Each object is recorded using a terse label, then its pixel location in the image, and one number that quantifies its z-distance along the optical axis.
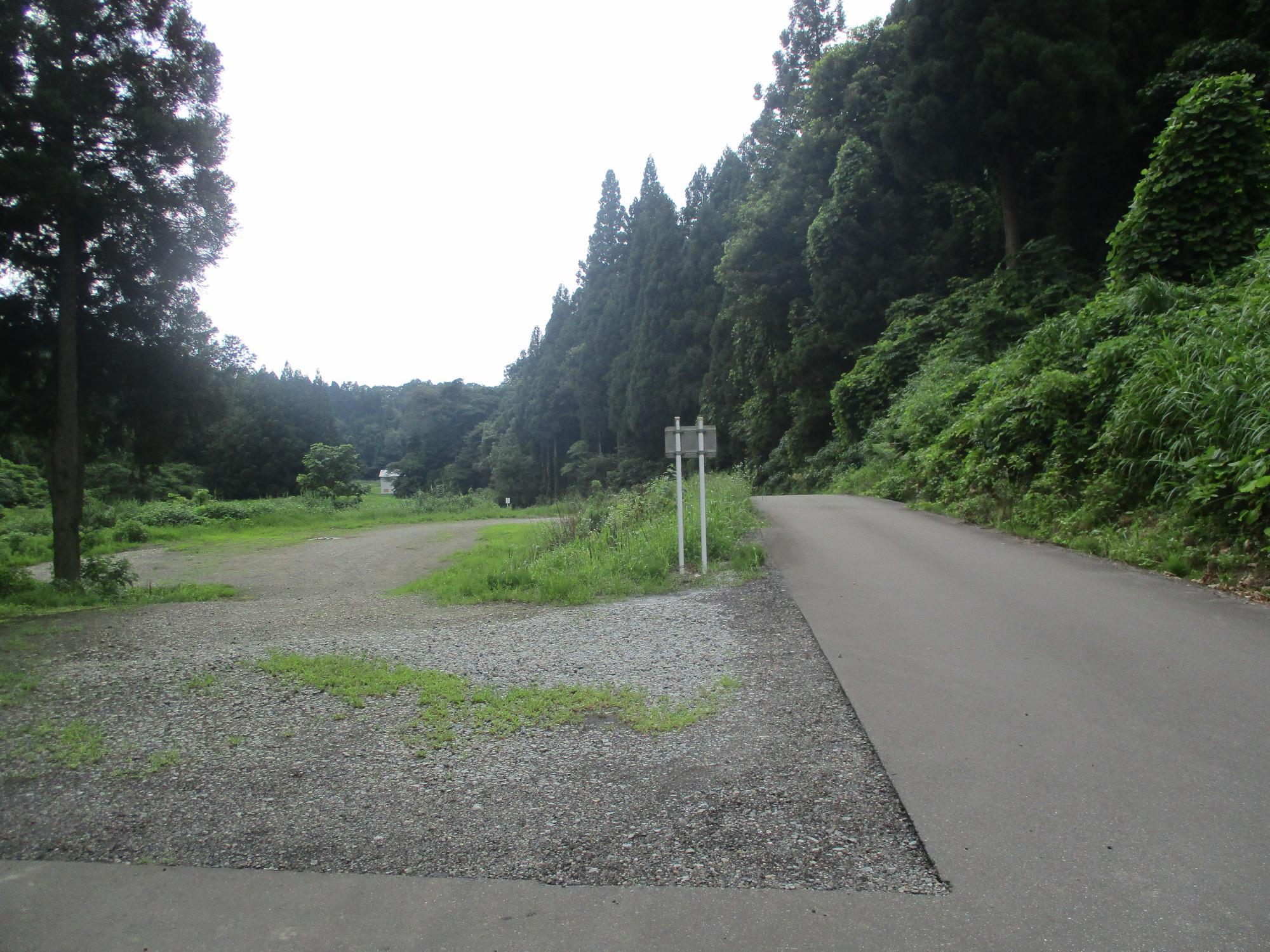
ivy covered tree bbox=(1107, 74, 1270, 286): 13.12
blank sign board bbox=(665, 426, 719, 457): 9.52
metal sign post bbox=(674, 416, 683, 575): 9.43
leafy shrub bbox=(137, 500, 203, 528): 24.12
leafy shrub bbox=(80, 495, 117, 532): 21.42
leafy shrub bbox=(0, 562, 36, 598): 10.68
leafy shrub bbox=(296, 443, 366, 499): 40.50
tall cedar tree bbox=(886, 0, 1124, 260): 19.73
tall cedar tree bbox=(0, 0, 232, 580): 10.47
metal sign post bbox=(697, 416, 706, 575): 9.45
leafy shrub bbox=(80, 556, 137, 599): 10.80
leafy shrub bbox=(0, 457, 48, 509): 28.06
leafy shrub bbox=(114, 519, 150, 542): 20.53
